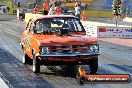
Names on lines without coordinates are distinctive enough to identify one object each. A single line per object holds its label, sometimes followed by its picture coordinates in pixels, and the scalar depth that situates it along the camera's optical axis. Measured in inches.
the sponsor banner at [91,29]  952.8
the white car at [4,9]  2299.5
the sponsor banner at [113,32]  920.3
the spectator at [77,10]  1405.0
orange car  388.2
